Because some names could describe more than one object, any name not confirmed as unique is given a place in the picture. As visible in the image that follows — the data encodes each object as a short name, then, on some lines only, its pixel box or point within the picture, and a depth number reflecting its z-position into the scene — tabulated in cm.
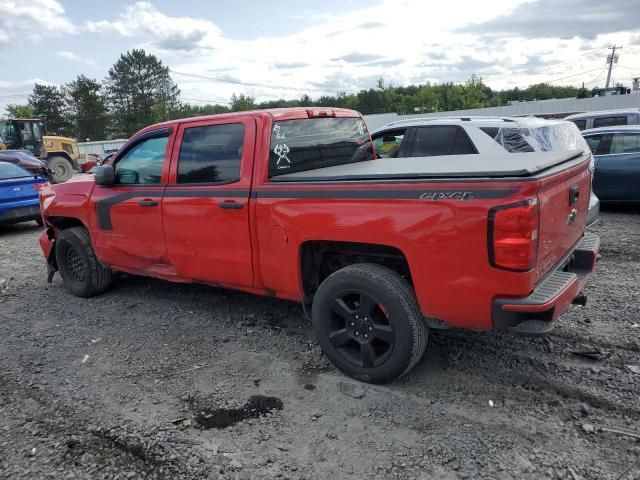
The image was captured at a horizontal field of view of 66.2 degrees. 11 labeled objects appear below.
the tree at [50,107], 7088
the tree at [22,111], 7093
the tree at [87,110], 6981
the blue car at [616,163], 870
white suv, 638
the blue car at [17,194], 981
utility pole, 6685
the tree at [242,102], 8551
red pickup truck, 278
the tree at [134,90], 7081
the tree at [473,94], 7944
